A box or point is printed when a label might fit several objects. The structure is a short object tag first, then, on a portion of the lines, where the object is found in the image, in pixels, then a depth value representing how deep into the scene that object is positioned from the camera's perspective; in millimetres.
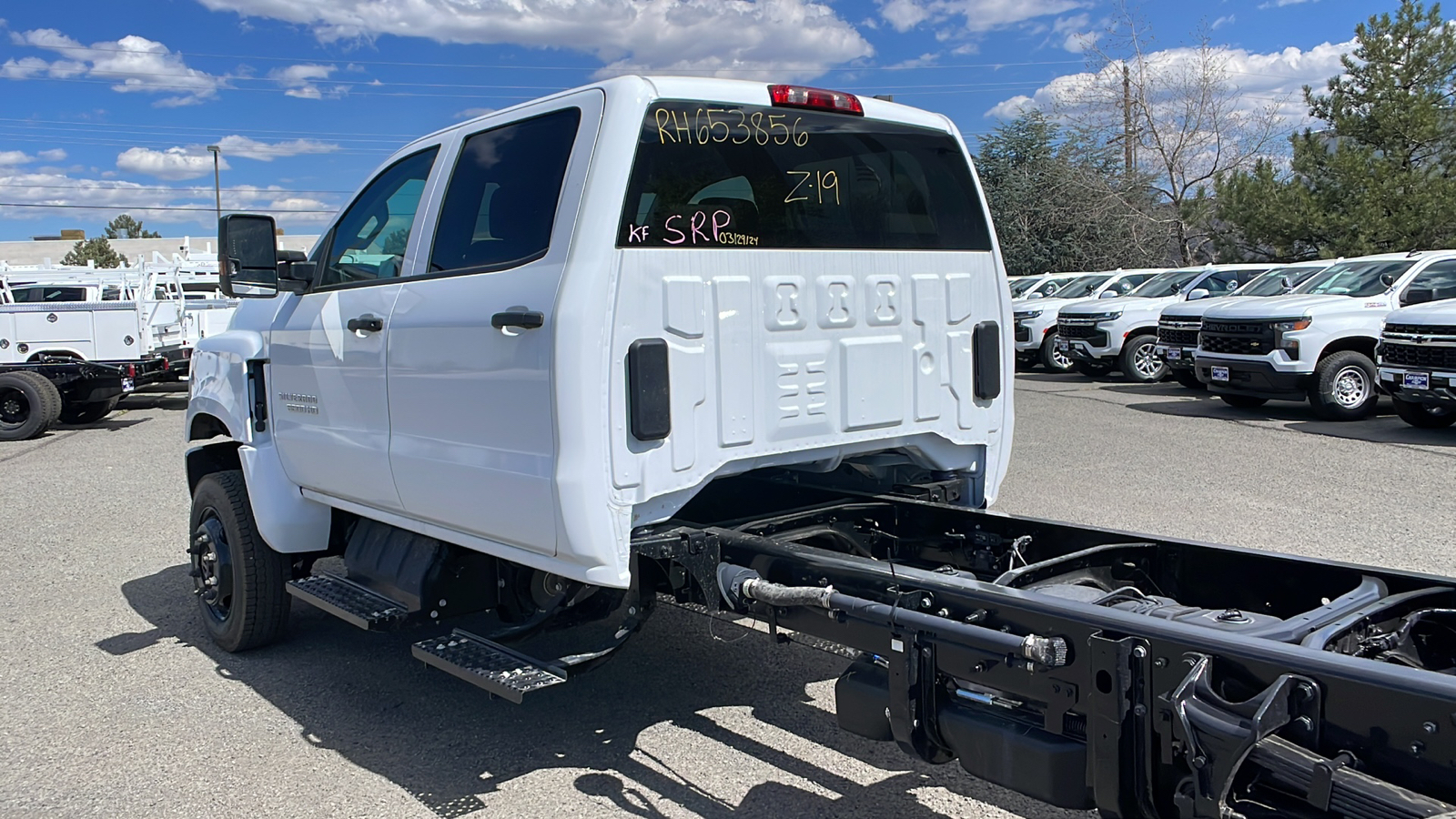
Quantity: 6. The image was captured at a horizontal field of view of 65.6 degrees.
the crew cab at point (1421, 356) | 11305
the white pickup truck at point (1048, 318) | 21562
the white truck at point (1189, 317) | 16031
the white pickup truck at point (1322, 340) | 13445
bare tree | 34219
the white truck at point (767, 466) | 2670
